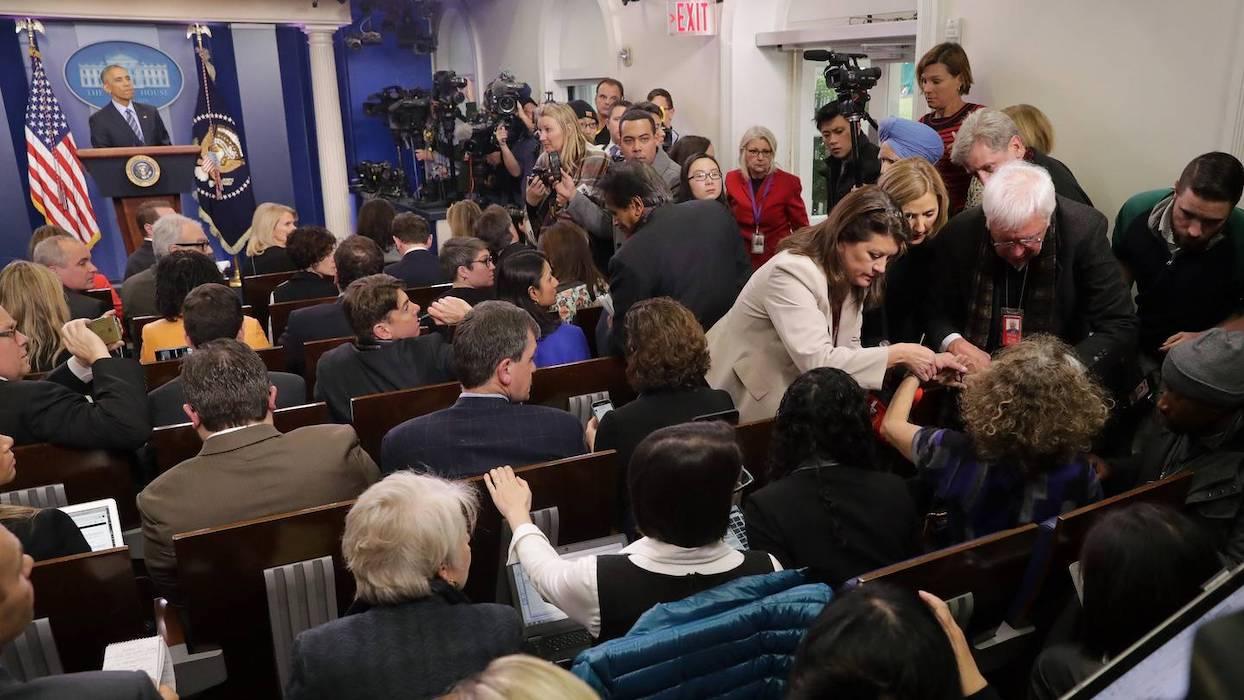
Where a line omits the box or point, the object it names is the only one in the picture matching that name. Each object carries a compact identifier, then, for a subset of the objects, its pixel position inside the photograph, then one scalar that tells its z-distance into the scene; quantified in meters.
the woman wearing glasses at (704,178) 4.27
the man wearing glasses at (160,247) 4.57
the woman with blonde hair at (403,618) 1.40
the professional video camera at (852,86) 4.27
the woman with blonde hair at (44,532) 1.89
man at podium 8.41
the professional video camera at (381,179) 10.20
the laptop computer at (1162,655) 0.50
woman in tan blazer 2.44
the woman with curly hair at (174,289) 3.45
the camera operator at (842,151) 4.45
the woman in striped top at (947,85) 4.14
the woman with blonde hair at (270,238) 5.62
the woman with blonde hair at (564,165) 4.81
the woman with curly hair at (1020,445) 1.85
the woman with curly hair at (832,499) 1.83
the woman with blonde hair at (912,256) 2.90
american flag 8.09
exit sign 6.96
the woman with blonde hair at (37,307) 3.35
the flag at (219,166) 9.07
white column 9.34
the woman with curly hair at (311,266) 4.49
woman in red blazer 4.80
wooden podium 8.27
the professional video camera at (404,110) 10.29
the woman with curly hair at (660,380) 2.37
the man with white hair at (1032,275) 2.43
